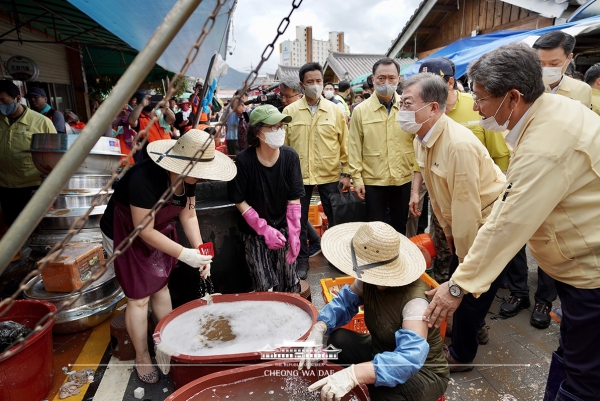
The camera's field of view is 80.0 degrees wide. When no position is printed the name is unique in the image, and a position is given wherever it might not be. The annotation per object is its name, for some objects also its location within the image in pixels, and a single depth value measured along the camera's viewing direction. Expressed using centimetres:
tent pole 89
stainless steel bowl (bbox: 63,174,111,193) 376
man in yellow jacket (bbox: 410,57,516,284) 327
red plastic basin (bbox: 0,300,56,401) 205
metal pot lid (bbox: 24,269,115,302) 300
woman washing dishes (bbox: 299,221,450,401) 166
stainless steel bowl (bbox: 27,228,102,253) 355
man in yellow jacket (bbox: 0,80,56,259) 405
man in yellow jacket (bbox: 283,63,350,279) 411
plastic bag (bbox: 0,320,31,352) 224
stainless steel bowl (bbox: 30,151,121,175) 348
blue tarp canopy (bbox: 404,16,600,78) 512
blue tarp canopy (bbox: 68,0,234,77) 371
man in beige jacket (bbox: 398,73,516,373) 232
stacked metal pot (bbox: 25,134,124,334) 312
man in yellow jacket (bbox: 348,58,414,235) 375
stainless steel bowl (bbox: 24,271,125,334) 306
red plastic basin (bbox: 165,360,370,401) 181
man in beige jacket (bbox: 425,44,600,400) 153
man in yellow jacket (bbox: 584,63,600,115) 390
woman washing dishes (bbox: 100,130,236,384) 227
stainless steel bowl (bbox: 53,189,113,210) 367
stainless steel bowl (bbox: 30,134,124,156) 345
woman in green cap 295
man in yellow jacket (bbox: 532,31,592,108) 331
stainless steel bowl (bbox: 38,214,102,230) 355
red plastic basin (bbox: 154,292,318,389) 198
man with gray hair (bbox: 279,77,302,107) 472
